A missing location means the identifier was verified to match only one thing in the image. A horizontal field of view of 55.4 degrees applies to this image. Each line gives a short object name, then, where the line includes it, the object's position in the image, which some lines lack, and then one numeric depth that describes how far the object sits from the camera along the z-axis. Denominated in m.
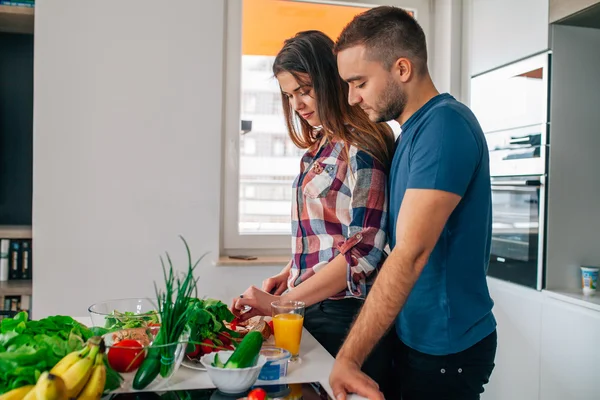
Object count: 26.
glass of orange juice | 1.25
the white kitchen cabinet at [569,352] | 2.07
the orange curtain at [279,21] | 3.08
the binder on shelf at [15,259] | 2.76
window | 3.05
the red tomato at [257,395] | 0.93
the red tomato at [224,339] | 1.23
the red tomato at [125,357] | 1.03
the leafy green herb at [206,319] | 1.18
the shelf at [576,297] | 2.10
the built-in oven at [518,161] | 2.36
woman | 1.45
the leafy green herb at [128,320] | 1.26
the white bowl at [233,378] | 1.01
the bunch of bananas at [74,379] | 0.83
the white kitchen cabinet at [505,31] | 2.40
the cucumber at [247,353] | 1.02
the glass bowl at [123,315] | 1.28
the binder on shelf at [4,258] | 2.72
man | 1.23
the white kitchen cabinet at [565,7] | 2.14
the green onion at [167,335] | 1.02
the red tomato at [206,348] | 1.19
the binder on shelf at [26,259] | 2.77
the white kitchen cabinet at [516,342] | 2.39
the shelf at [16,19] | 2.68
